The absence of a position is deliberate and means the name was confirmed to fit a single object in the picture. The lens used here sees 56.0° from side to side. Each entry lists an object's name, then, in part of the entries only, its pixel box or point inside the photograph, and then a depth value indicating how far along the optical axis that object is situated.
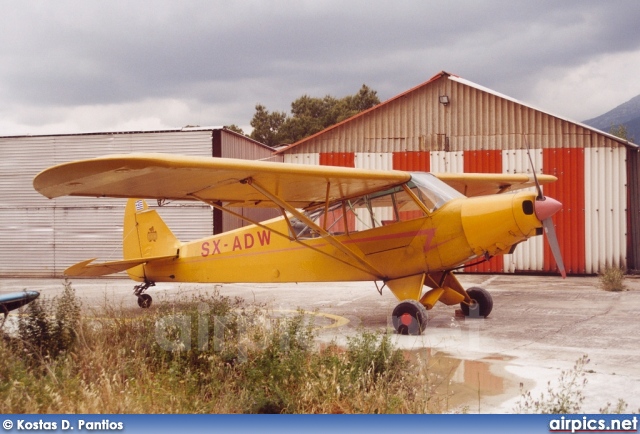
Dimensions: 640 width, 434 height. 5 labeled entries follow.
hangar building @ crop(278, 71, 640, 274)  16.53
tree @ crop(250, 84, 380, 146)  50.59
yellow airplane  7.11
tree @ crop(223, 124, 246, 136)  53.41
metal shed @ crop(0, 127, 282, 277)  18.88
